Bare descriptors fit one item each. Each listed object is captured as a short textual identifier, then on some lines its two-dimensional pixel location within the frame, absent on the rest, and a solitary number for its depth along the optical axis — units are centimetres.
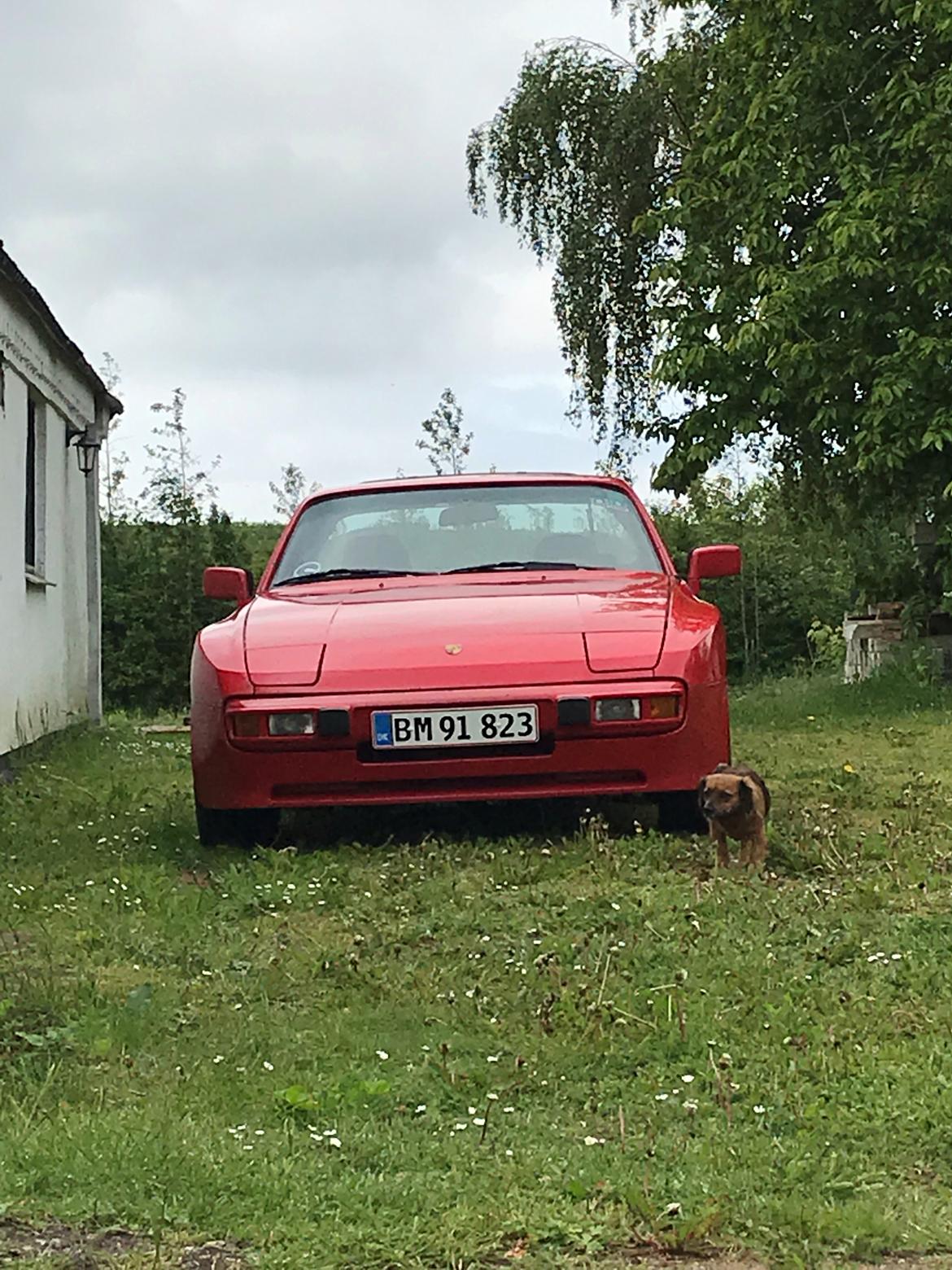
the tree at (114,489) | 2162
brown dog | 530
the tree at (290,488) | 3059
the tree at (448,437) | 3067
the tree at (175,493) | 2091
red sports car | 584
